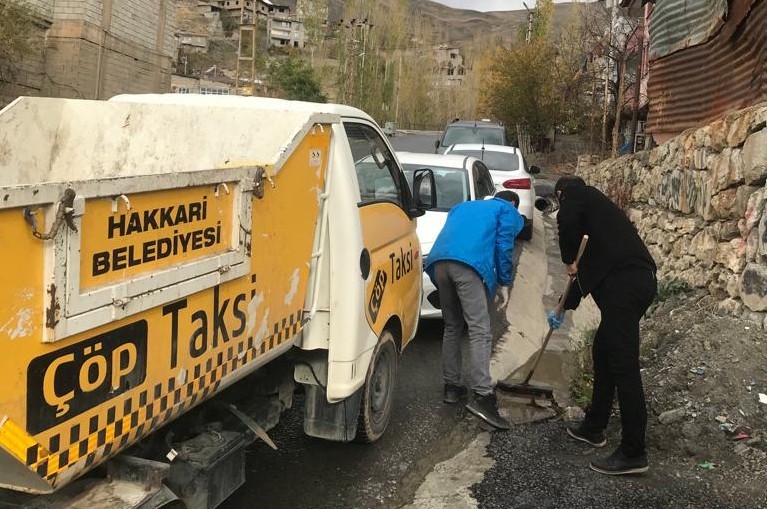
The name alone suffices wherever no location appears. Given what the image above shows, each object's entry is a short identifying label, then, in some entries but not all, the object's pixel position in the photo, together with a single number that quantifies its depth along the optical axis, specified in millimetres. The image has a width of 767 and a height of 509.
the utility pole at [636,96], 18016
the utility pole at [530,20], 44531
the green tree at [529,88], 32625
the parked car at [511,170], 12898
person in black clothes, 4344
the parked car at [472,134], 18438
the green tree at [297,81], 51375
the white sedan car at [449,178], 8188
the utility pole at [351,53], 52350
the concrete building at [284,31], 131875
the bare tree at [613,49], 20172
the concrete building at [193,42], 118100
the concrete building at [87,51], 22438
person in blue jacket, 5160
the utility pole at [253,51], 42300
